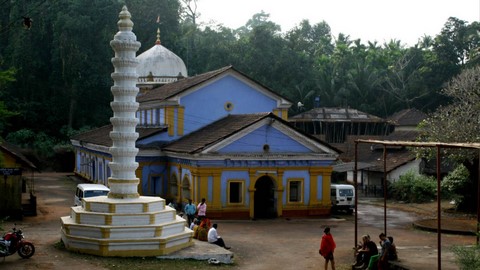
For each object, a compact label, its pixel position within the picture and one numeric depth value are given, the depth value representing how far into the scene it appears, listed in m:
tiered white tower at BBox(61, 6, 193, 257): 20.03
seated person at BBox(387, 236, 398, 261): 19.45
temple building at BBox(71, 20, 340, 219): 30.20
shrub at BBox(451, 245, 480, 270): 13.89
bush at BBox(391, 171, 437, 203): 38.78
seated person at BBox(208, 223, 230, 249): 22.03
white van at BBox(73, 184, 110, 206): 27.58
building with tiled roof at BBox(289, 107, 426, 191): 45.54
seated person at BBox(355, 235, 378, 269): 19.47
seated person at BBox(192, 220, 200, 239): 23.26
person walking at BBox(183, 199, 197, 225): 26.08
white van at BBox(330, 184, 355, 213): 33.16
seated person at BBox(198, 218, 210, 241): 23.05
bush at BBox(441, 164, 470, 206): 34.62
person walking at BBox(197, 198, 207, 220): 26.31
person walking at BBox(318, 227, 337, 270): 18.89
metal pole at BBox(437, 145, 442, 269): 16.81
